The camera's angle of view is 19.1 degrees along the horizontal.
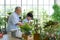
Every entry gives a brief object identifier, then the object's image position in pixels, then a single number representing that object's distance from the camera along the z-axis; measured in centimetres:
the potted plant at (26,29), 287
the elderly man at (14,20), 456
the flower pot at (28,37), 279
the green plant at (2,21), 554
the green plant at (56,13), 298
